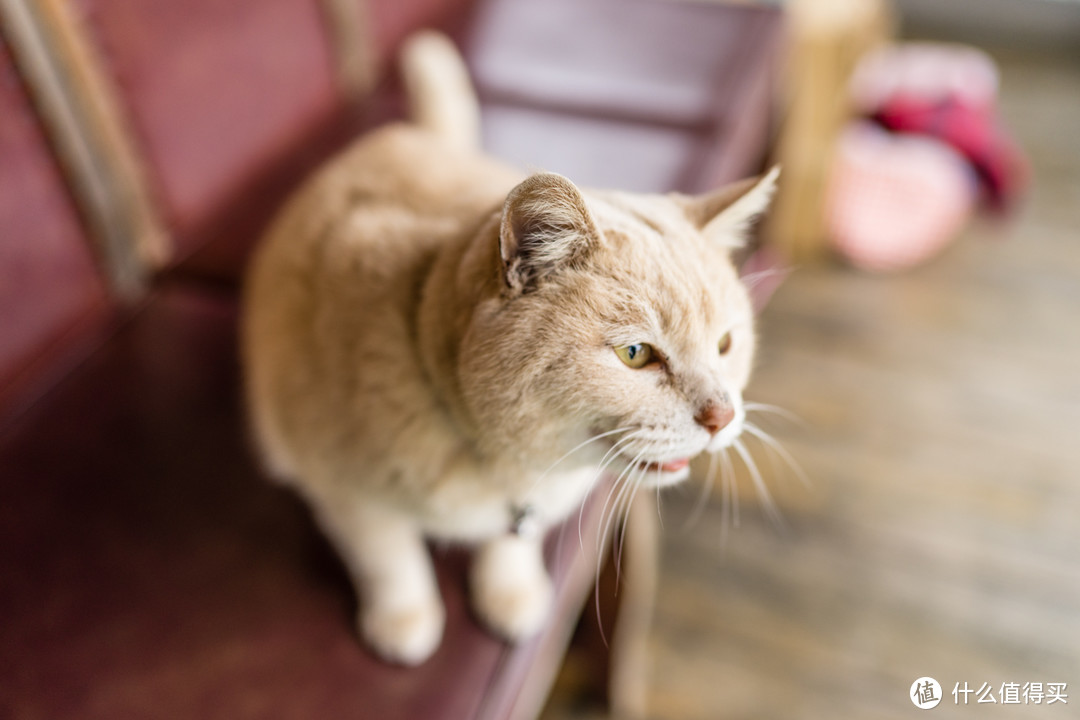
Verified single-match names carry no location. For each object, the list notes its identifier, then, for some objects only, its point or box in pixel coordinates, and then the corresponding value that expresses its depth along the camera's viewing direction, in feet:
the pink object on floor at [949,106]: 6.42
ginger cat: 2.02
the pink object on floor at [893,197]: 6.15
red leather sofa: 2.59
